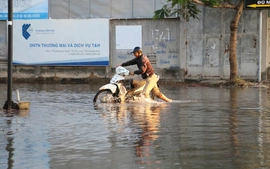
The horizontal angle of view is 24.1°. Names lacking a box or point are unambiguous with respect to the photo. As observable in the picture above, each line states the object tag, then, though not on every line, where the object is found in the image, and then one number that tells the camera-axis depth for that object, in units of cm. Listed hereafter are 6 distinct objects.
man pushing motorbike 1797
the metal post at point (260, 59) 2659
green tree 2522
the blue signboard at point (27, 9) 2933
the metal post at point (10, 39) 1515
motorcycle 1792
